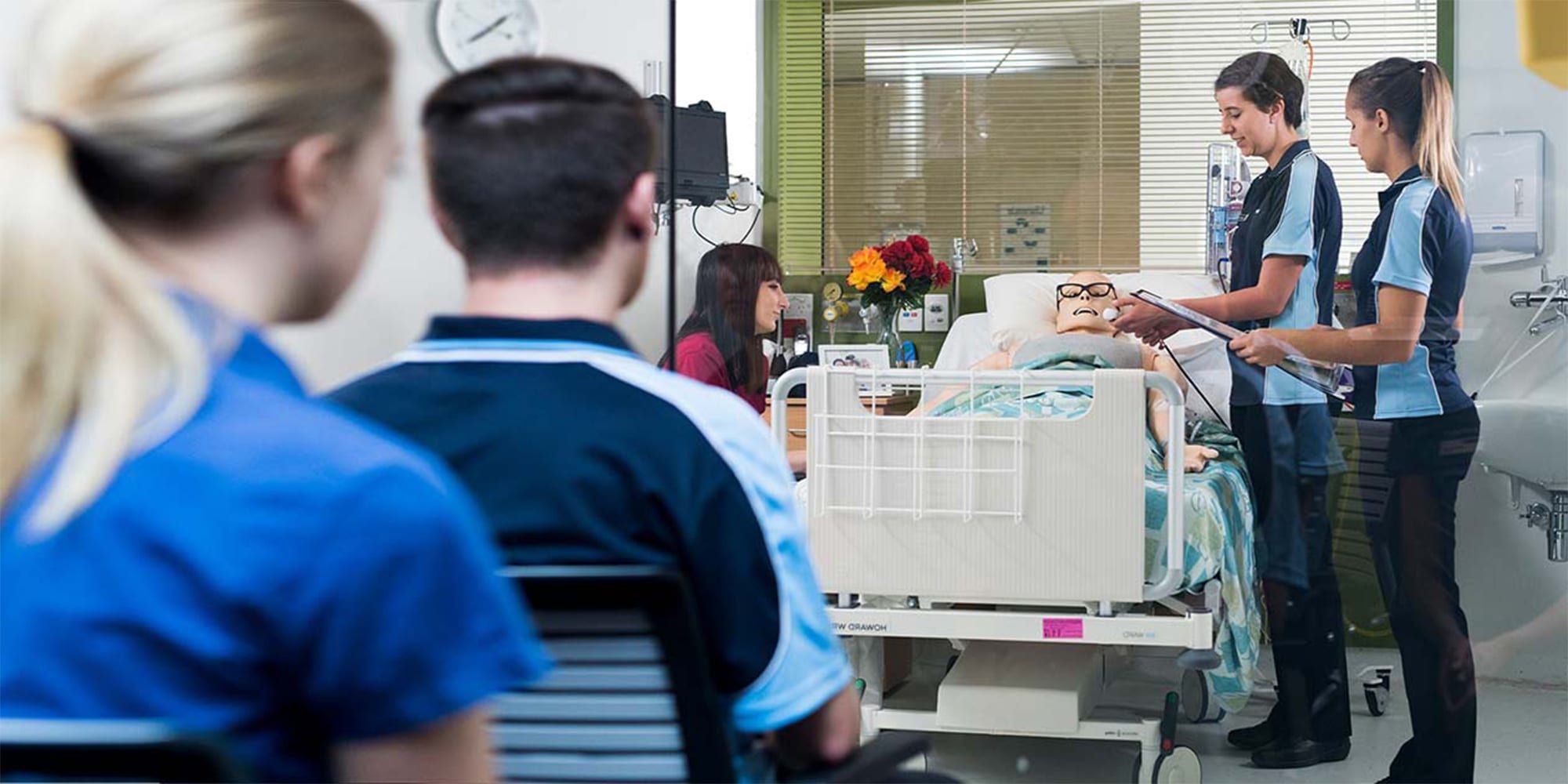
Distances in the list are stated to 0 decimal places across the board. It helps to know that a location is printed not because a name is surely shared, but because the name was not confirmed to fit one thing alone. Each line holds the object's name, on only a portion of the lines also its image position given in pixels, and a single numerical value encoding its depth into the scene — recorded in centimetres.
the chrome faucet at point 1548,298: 266
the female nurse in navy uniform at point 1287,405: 272
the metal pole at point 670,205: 283
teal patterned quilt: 286
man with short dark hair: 112
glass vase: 297
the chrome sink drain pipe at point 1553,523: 271
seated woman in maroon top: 297
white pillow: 281
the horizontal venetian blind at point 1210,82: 269
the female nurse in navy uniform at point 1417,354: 268
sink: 271
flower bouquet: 294
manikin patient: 286
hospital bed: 278
